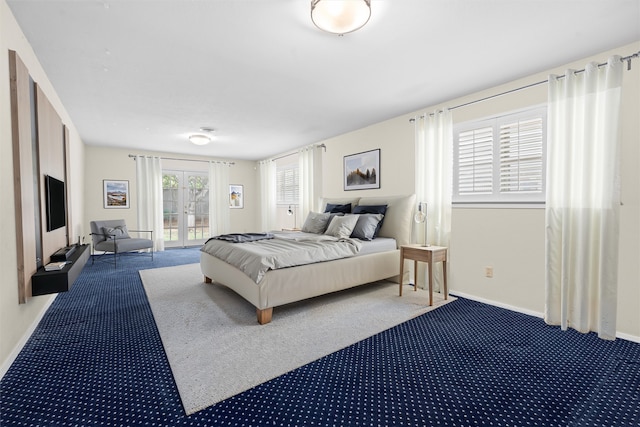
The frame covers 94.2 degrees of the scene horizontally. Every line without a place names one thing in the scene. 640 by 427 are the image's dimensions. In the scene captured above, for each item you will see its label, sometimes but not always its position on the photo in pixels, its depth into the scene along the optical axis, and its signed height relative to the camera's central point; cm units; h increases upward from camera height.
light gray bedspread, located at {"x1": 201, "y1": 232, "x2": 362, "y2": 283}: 281 -47
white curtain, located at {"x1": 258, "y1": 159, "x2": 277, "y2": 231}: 746 +33
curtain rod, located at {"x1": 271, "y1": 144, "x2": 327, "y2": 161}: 577 +120
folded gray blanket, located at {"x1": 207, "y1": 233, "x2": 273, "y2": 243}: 365 -39
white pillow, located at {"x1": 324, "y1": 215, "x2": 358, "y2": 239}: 389 -26
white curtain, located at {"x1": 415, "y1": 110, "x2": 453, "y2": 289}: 360 +43
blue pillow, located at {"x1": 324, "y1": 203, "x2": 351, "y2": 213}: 469 -2
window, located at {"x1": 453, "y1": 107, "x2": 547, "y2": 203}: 300 +52
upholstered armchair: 520 -59
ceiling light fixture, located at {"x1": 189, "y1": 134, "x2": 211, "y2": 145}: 512 +119
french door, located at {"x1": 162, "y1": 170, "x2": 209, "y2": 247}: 738 +0
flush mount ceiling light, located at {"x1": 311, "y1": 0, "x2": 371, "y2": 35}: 181 +120
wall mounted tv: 274 +4
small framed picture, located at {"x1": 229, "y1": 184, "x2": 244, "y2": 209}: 813 +30
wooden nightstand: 323 -55
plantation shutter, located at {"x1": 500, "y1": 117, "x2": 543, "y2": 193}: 299 +53
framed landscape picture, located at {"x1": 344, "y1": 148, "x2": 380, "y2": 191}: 473 +61
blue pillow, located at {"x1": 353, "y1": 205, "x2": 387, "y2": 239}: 418 -5
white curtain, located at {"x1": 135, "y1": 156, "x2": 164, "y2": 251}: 678 +26
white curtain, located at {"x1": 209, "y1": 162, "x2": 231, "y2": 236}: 770 +24
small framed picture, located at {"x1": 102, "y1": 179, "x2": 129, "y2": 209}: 652 +30
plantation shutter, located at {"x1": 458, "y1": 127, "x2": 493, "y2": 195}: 337 +53
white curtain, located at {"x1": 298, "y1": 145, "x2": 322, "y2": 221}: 592 +58
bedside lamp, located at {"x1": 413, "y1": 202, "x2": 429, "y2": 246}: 366 -11
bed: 278 -72
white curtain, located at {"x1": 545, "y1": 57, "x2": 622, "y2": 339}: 241 +6
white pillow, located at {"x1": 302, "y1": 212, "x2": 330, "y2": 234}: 444 -25
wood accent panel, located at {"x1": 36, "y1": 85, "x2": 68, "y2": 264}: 258 +53
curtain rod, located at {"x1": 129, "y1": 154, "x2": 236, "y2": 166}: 672 +118
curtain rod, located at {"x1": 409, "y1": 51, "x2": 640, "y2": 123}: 238 +120
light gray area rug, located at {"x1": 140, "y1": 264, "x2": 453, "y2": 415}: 191 -108
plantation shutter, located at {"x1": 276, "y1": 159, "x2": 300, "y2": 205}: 685 +57
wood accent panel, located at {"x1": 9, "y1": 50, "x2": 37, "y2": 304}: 207 +26
